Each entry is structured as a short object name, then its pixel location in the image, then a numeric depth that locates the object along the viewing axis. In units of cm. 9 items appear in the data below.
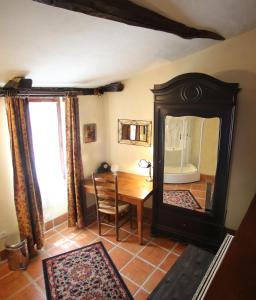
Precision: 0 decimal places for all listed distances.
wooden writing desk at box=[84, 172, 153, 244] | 275
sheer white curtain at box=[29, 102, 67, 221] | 286
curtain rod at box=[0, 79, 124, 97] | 218
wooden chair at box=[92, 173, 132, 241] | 285
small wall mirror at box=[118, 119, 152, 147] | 323
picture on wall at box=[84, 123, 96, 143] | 337
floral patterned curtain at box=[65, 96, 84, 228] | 295
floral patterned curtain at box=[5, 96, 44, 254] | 230
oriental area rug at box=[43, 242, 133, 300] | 216
